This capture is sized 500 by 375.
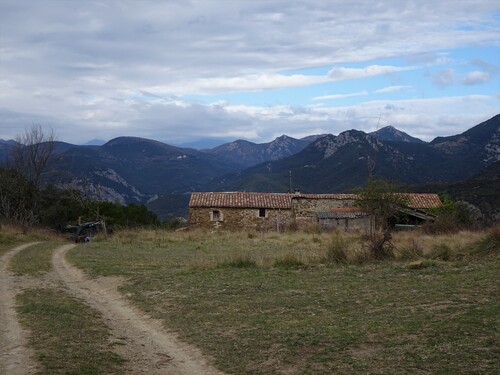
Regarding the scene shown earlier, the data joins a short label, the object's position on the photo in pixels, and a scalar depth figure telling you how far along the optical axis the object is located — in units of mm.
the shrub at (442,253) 15992
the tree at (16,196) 44969
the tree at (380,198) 26453
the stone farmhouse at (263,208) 46625
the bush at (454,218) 30984
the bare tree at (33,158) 47906
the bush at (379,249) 16734
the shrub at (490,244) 16172
